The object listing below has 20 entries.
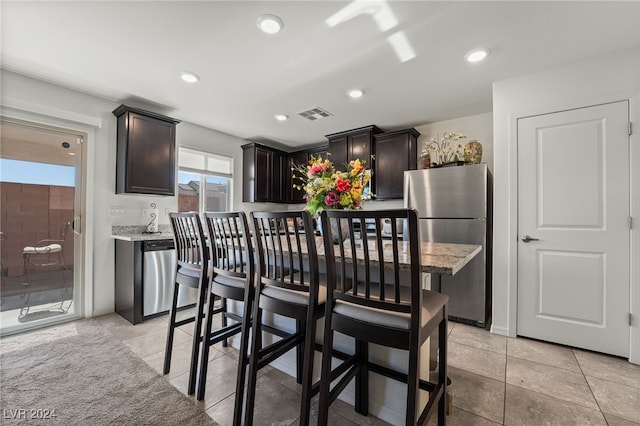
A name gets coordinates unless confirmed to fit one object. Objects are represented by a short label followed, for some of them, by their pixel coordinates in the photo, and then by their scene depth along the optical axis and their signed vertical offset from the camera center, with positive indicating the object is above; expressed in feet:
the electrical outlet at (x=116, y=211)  10.40 +0.09
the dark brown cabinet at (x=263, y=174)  14.93 +2.34
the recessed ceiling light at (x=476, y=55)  7.11 +4.47
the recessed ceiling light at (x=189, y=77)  8.34 +4.49
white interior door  7.08 -0.39
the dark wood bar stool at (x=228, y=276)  4.88 -1.28
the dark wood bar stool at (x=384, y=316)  3.24 -1.44
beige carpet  4.93 -3.86
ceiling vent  11.13 +4.44
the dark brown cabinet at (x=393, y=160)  12.29 +2.63
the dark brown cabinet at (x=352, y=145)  13.01 +3.56
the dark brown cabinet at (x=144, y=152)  10.05 +2.49
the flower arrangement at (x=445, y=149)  10.45 +2.93
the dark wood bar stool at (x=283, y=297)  4.01 -1.43
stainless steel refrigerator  9.15 -0.26
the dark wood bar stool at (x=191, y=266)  5.69 -1.29
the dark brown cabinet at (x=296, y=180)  16.40 +2.16
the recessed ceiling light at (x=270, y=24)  5.96 +4.48
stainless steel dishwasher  9.49 -2.36
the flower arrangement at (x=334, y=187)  5.92 +0.63
